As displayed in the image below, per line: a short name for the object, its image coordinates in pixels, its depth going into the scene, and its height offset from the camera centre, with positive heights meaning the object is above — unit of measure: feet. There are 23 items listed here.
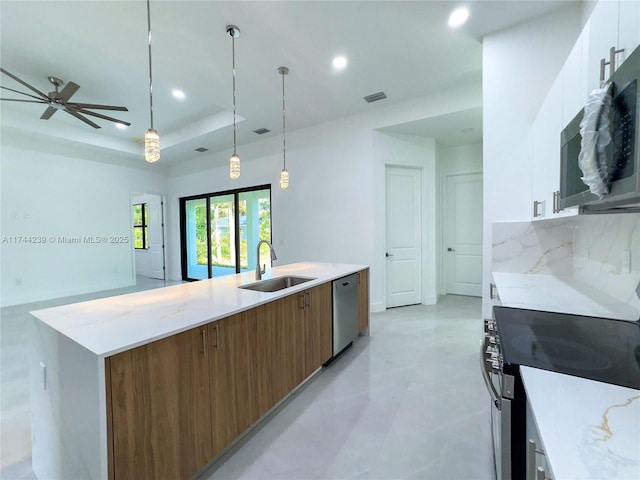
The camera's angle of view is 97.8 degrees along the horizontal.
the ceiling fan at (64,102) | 10.77 +5.34
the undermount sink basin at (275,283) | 7.95 -1.58
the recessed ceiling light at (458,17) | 7.56 +5.91
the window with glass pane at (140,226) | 26.20 +0.72
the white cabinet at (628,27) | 2.76 +2.07
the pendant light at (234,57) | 8.06 +5.83
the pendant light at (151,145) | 6.18 +1.99
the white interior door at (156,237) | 24.53 -0.33
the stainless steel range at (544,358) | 2.87 -1.43
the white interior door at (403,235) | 14.67 -0.29
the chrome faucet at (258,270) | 8.27 -1.14
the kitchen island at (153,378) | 3.51 -2.22
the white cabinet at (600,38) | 3.28 +2.39
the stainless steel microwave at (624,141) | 2.37 +0.77
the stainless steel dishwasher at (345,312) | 8.78 -2.70
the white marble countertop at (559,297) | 4.57 -1.35
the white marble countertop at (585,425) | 1.63 -1.41
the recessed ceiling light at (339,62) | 9.61 +5.93
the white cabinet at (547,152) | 5.30 +1.61
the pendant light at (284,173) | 10.14 +2.19
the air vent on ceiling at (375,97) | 12.19 +5.93
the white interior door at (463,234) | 16.44 -0.31
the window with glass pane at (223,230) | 19.26 +0.15
